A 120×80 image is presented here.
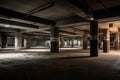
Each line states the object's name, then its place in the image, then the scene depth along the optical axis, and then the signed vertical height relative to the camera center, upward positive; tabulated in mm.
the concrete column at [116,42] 11970 -60
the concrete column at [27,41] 16098 +24
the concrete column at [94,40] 6352 +116
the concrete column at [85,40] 12517 +226
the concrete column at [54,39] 8539 +239
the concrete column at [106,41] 9100 +5
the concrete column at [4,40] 16082 +100
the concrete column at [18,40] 11713 +163
